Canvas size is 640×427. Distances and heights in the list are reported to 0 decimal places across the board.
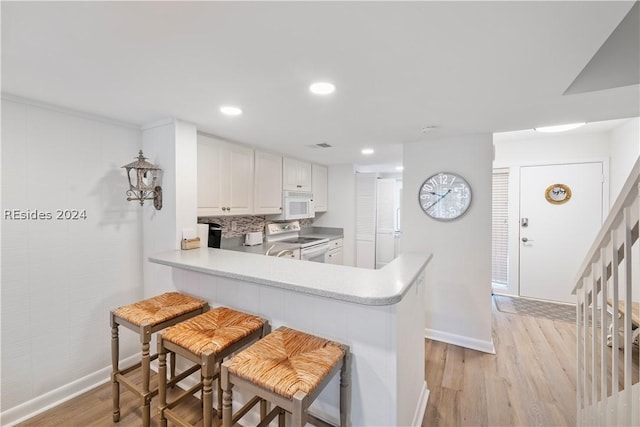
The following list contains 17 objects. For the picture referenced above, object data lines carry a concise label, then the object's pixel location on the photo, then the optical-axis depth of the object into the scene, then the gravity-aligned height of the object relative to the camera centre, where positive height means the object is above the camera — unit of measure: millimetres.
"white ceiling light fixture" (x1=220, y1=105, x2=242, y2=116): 1959 +745
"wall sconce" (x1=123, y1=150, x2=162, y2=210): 2102 +227
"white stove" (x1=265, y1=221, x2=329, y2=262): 3481 -485
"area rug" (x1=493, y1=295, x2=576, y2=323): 3471 -1360
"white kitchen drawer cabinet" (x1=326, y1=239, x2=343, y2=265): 4391 -711
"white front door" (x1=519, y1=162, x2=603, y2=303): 3670 -221
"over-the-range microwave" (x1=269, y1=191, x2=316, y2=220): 3799 +66
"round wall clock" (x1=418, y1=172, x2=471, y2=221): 2740 +144
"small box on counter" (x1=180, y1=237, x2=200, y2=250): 2236 -285
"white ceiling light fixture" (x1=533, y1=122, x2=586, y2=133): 2367 +763
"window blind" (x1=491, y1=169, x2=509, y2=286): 4223 -239
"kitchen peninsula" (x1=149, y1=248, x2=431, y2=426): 1351 -591
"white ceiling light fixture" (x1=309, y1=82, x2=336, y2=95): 1574 +734
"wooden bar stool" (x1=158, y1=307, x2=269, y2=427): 1328 -702
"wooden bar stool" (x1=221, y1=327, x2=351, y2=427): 1089 -711
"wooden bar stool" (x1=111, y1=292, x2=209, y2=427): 1607 -697
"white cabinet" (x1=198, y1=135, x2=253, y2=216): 2594 +333
